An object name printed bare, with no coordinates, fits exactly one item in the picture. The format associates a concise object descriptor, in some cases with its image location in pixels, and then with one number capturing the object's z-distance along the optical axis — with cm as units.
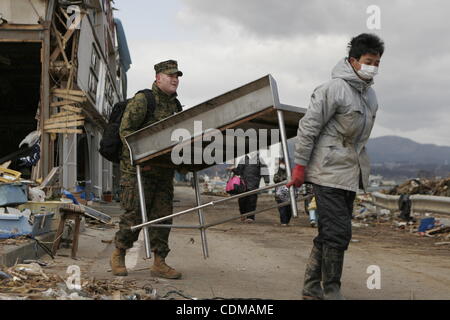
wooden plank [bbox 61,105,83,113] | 1494
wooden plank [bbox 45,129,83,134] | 1465
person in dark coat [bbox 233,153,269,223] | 1614
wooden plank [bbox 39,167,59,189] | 1251
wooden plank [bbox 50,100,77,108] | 1484
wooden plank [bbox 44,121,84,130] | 1464
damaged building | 1459
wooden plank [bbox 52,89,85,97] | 1489
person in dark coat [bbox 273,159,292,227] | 1532
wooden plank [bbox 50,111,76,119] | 1485
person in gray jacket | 516
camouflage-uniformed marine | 650
